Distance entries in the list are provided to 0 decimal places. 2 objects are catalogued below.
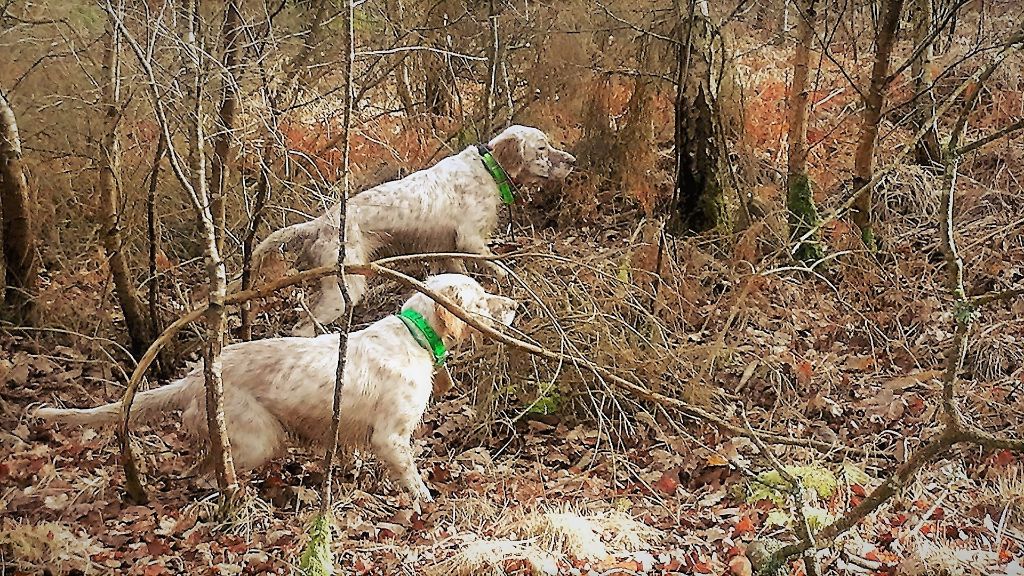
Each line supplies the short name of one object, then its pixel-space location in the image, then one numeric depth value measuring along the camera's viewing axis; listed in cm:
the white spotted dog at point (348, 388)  453
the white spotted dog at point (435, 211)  660
